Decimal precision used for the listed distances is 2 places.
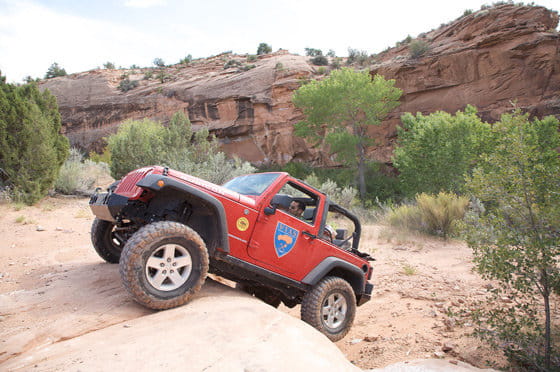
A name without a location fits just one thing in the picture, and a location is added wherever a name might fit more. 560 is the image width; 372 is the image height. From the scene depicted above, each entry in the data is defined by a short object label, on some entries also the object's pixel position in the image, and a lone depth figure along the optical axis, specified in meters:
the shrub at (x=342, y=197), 19.04
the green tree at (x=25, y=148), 13.11
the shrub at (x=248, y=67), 41.66
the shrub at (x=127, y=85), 44.91
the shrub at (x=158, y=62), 63.38
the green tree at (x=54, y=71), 58.31
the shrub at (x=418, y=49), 32.25
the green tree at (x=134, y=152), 20.84
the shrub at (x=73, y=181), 16.50
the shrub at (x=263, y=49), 57.09
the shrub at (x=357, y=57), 41.19
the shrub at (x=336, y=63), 41.31
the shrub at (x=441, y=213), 11.92
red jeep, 3.30
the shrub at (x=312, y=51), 54.25
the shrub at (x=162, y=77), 46.25
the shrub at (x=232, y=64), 45.31
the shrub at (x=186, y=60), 59.11
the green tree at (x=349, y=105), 28.06
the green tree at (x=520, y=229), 4.16
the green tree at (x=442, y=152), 21.17
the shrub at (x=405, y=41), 38.03
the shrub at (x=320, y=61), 42.94
